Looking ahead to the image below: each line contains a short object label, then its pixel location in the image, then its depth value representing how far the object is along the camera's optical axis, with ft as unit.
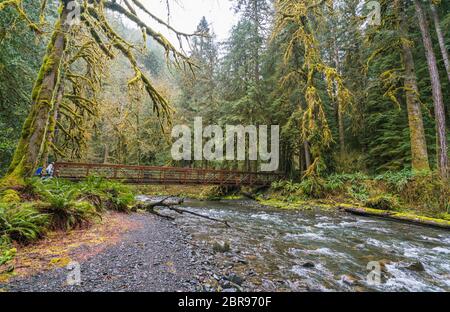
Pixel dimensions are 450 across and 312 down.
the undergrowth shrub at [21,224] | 11.75
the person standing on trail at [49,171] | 28.67
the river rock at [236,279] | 10.75
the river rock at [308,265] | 13.37
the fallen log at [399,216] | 23.63
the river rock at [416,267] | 13.35
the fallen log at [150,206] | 30.12
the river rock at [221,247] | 15.62
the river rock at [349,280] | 11.46
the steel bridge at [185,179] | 38.73
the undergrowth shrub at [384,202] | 31.12
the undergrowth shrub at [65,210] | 14.87
